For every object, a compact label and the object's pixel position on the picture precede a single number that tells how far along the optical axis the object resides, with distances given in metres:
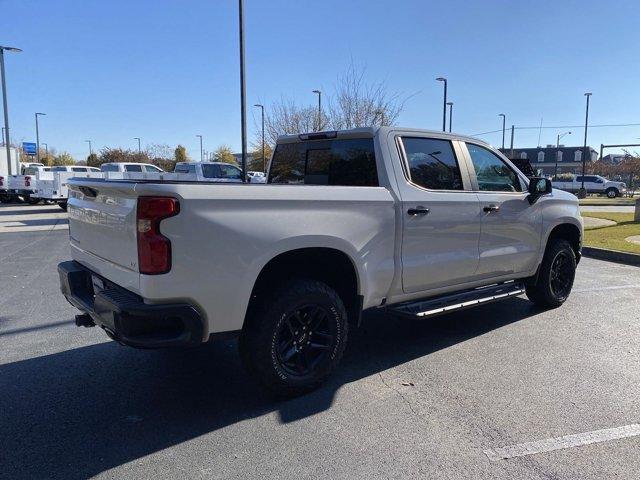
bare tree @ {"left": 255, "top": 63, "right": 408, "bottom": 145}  21.73
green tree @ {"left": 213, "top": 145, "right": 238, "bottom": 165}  63.41
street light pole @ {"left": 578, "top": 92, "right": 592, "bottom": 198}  40.46
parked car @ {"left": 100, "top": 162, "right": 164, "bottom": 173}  23.95
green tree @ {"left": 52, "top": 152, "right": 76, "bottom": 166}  70.00
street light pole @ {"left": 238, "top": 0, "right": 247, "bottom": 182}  13.71
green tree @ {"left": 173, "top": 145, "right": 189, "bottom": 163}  65.44
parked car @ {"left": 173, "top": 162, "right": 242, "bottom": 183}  19.61
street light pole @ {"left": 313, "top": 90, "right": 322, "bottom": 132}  23.95
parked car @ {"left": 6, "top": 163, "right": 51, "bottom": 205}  22.16
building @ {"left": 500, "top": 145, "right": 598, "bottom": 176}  86.44
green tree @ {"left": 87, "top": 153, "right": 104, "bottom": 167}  57.93
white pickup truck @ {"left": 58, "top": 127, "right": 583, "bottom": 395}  2.99
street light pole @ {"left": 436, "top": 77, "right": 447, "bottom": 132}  27.15
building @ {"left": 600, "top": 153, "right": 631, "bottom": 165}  84.17
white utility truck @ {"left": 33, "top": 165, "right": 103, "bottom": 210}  18.54
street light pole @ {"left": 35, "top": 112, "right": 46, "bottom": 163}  52.07
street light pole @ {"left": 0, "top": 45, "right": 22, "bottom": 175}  26.12
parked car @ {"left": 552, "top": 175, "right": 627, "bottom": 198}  41.25
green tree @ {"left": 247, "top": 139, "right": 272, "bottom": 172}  42.16
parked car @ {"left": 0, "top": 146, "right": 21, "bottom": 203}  32.19
